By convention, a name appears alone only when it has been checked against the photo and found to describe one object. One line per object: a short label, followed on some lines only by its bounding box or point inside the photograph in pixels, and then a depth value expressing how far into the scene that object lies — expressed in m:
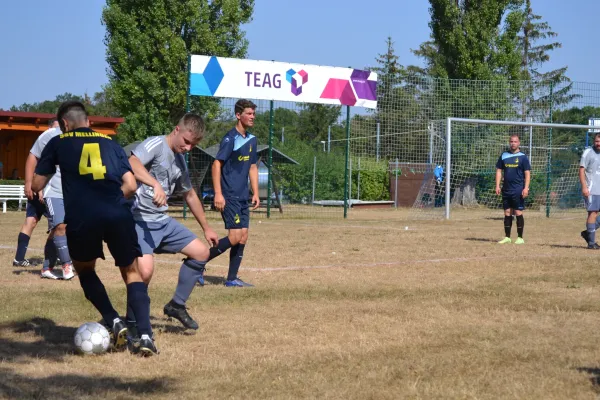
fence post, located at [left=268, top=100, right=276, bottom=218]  22.61
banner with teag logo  21.70
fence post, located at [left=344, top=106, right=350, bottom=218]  24.00
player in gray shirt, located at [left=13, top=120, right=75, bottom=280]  9.66
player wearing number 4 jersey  5.50
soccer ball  5.71
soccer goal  23.70
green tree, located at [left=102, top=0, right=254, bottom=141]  36.41
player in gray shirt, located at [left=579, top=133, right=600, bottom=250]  13.86
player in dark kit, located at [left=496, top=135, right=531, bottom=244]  14.72
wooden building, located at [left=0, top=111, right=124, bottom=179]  33.91
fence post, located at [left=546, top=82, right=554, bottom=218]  24.91
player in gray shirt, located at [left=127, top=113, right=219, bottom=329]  6.52
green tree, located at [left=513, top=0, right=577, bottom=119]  59.28
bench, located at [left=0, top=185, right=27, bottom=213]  28.20
